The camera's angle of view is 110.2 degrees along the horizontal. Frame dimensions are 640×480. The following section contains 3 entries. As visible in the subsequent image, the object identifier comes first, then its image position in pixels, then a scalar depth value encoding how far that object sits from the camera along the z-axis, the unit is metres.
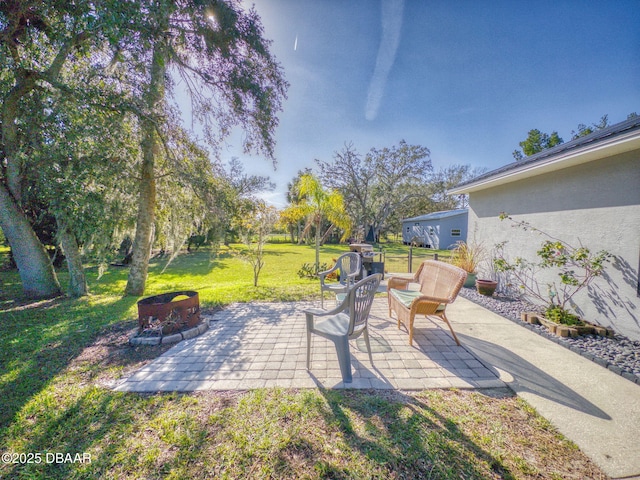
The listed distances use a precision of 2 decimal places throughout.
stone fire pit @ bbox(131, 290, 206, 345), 3.13
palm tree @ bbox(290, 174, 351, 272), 7.58
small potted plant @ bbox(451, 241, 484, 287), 5.93
